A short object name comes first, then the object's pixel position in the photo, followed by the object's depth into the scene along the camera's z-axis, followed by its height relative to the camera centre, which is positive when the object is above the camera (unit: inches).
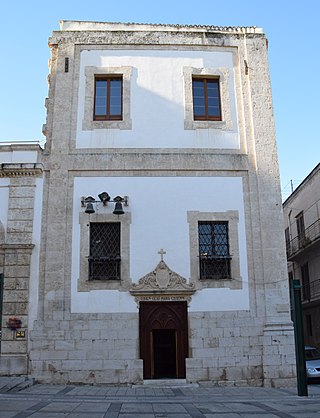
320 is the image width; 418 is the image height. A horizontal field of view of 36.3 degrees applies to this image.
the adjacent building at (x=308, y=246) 996.6 +177.7
